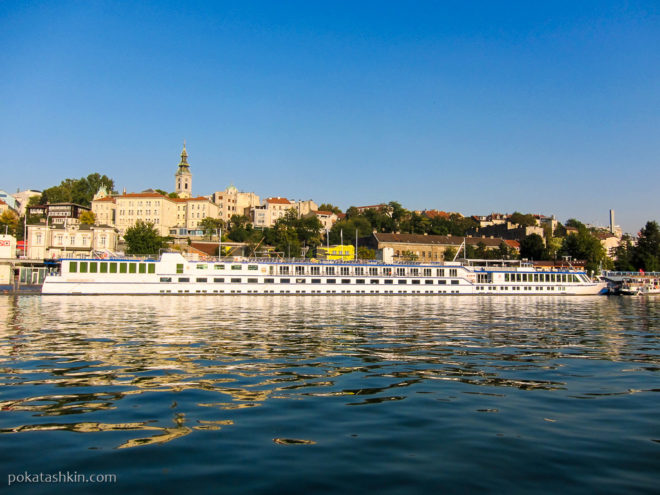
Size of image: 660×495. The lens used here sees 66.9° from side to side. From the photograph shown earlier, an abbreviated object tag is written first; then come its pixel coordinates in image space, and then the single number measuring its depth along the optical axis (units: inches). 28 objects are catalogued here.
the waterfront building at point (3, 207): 5624.0
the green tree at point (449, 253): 5150.6
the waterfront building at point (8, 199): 6318.9
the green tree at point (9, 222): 4845.0
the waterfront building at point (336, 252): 3036.9
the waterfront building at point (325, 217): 6481.3
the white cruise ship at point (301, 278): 2169.0
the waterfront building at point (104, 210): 5580.7
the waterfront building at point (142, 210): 5482.3
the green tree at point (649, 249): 4503.0
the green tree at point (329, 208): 7623.0
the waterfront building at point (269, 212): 6368.1
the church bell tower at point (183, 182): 6924.2
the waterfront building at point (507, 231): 6579.7
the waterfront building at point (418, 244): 5216.5
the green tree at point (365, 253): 4525.3
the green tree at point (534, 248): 4827.8
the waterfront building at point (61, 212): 4649.1
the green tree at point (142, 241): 3833.7
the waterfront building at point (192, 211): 5841.5
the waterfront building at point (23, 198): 6510.8
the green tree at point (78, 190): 5792.3
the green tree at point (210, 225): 5364.2
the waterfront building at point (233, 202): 6599.4
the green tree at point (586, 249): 4566.9
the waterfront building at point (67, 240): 3737.7
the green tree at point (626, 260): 4714.6
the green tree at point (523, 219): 7273.6
